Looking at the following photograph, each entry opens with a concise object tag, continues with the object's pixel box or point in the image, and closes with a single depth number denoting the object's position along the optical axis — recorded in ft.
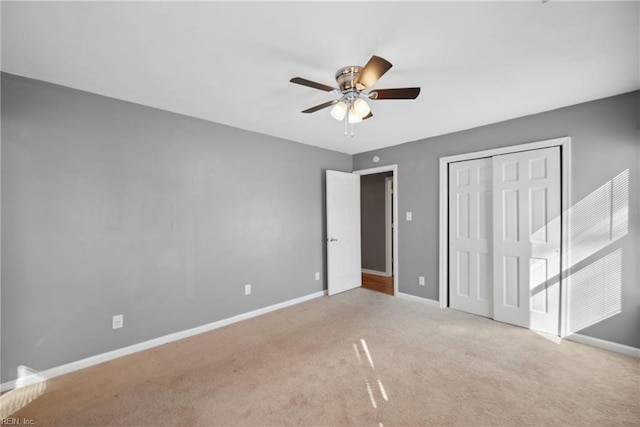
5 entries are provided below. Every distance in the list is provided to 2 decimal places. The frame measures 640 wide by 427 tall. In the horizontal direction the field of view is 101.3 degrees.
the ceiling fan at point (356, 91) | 5.44
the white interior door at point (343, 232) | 13.92
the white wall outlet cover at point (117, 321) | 8.00
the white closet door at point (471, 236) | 10.94
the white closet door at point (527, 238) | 9.24
